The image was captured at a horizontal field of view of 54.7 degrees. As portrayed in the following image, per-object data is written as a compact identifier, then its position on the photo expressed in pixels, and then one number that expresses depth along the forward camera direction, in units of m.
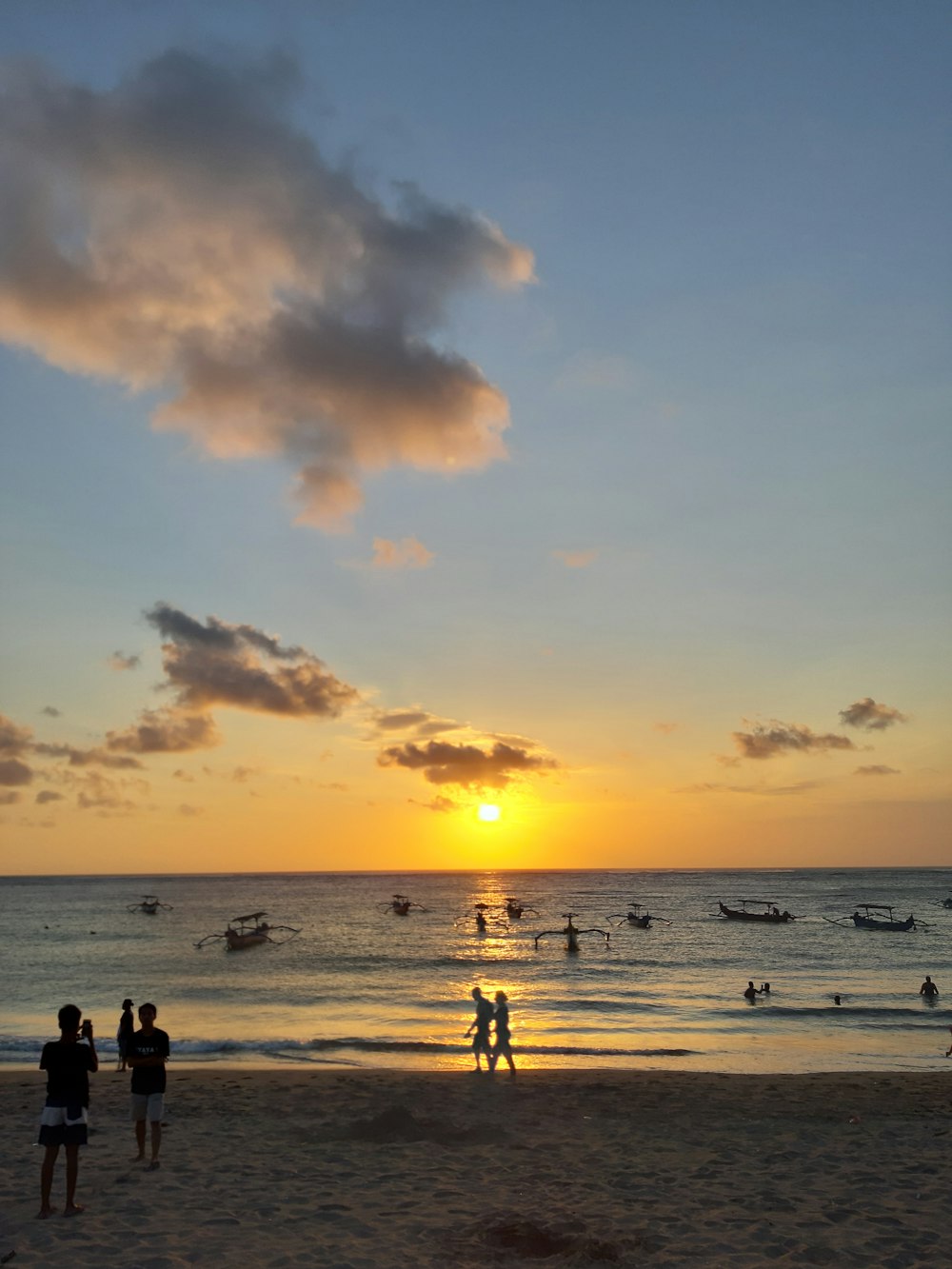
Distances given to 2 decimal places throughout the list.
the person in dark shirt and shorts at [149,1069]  11.59
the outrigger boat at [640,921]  79.06
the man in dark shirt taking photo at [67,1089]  9.51
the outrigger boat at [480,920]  82.06
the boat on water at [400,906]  102.14
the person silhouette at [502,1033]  20.47
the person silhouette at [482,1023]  20.98
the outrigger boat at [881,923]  74.44
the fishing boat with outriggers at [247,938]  63.38
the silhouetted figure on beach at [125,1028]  19.33
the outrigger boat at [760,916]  86.81
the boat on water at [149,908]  111.49
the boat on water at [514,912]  95.98
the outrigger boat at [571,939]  58.91
